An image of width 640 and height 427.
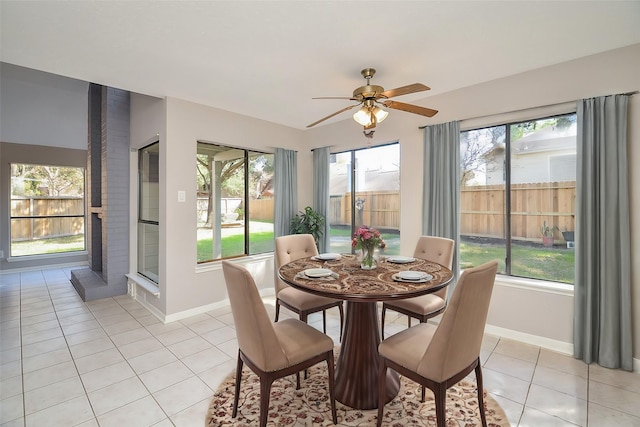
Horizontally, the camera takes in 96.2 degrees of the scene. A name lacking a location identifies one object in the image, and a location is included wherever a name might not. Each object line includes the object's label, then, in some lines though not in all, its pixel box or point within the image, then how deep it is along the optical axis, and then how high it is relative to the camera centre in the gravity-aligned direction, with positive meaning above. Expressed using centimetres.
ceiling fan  231 +87
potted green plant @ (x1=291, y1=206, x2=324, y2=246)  442 -21
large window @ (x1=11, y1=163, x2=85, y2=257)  565 +5
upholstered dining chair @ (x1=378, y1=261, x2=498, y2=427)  141 -74
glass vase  220 -38
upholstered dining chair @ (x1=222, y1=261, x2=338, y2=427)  155 -79
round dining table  175 -68
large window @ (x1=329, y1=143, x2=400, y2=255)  400 +25
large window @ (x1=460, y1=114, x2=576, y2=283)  278 +14
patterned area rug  178 -131
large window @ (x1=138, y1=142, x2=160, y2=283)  379 +1
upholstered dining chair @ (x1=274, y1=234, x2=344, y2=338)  255 -78
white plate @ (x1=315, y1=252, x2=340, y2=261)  257 -42
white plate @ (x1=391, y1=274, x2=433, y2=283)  183 -45
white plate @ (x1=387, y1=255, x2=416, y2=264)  245 -43
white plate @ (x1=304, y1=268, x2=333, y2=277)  196 -43
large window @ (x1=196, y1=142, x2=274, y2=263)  388 +13
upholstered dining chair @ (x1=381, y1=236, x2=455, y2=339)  241 -77
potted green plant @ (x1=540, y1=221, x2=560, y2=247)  286 -23
